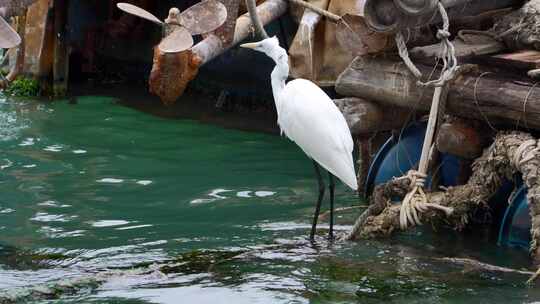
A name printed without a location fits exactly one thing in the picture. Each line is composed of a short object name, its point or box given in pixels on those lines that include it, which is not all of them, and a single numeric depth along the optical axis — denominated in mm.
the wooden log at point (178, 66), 17484
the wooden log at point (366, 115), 16266
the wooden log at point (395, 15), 13766
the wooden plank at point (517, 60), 14023
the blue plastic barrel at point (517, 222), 13969
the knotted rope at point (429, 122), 13984
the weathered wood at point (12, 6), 17000
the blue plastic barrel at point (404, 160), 15969
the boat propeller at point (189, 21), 16675
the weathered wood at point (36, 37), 26469
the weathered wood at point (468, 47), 14977
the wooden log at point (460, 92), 13914
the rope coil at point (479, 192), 12945
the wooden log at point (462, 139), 14766
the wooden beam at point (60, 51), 26719
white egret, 14992
